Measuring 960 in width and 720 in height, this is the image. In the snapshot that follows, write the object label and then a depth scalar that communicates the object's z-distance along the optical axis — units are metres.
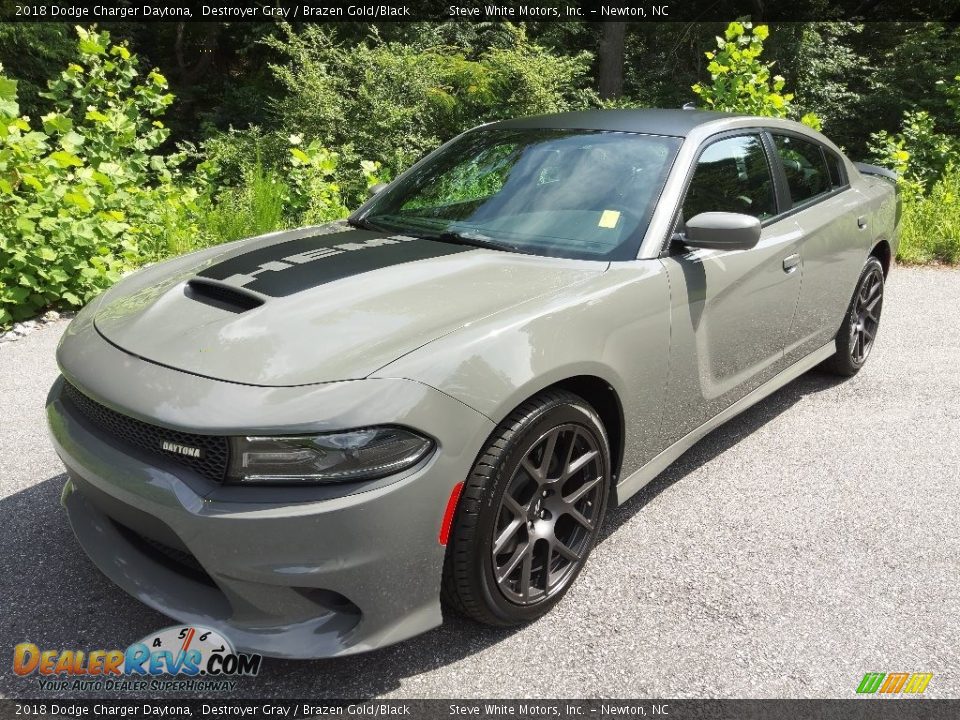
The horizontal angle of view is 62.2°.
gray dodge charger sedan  1.99
